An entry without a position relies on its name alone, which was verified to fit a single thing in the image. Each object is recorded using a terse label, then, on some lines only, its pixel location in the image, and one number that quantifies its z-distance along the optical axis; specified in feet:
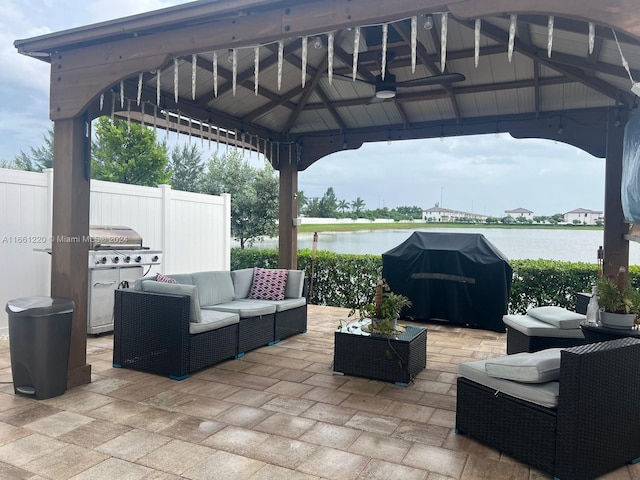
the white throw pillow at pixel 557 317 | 12.69
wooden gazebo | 9.70
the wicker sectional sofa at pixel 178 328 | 12.74
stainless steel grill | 17.53
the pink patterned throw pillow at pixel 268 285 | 18.34
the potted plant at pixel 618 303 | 10.24
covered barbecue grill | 20.13
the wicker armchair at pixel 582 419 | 7.41
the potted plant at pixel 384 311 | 12.99
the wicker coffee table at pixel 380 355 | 12.55
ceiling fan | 13.98
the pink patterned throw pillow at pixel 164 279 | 14.54
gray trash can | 10.85
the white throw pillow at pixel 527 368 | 8.16
